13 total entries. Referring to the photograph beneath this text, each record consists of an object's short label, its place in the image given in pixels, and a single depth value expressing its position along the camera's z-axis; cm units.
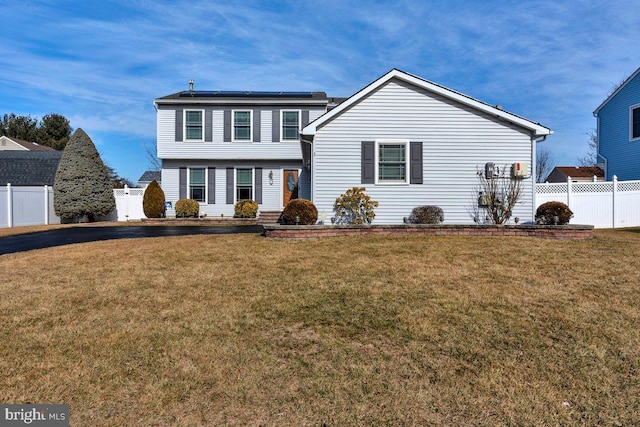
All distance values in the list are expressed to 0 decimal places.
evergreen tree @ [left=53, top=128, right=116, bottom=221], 1684
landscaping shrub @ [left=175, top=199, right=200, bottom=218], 1702
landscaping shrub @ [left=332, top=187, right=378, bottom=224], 1088
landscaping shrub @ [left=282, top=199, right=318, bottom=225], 909
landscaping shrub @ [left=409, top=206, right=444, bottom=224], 1084
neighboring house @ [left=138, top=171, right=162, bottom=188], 3439
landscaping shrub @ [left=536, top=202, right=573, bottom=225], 936
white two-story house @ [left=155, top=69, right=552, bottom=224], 1105
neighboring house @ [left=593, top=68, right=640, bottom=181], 1652
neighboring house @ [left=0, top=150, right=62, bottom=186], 2259
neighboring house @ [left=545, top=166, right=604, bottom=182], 3067
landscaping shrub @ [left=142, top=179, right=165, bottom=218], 1702
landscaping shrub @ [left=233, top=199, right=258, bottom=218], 1716
